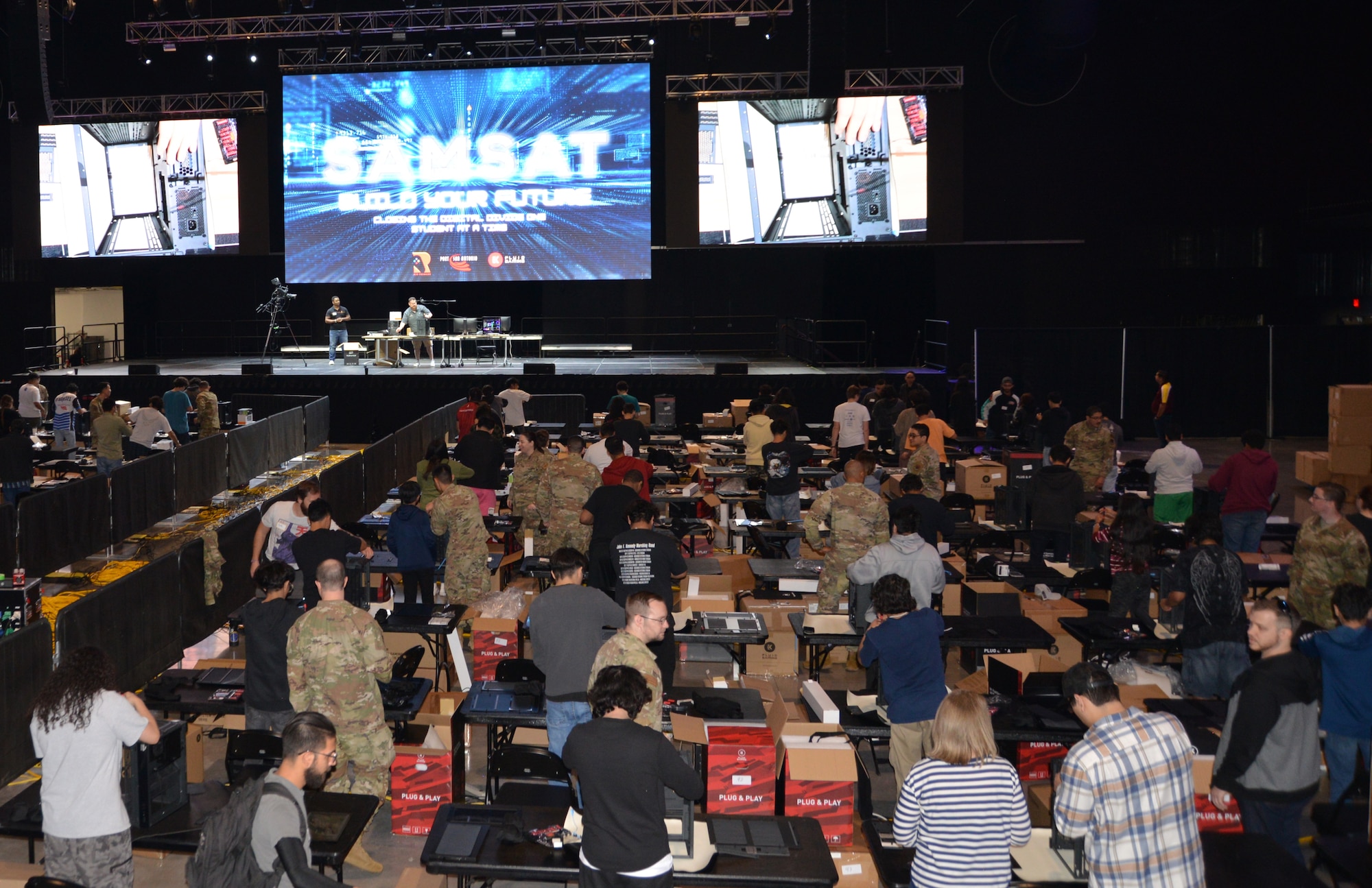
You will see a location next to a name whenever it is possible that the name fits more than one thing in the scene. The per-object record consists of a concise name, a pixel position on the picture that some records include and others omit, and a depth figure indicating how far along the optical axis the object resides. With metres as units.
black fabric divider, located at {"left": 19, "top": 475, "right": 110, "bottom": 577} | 11.05
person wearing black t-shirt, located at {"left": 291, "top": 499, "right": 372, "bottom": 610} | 7.45
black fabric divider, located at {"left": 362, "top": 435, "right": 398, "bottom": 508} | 13.73
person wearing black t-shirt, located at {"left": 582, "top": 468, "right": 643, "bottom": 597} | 8.33
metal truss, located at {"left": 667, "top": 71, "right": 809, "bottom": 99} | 20.28
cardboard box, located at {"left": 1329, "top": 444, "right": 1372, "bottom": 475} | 14.67
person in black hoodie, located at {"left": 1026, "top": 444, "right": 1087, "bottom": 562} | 10.02
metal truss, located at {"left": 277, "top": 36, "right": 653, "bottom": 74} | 20.89
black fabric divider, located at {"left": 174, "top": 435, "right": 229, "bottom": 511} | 14.12
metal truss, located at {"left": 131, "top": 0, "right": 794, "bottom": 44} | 19.06
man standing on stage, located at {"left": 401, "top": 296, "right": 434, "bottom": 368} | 22.07
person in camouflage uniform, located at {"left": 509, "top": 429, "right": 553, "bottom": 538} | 10.82
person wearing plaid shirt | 3.96
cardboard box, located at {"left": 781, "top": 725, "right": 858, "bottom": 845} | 5.69
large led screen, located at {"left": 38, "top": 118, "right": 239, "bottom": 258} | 23.08
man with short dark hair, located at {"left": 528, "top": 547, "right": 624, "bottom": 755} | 5.72
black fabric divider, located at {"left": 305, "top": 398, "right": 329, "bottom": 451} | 19.23
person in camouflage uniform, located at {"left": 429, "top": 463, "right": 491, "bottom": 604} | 8.64
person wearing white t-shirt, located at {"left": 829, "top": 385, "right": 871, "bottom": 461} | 13.77
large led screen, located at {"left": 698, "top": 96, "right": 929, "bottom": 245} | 20.92
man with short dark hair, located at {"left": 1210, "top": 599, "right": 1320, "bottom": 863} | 4.82
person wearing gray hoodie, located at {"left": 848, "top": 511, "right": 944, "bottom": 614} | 6.95
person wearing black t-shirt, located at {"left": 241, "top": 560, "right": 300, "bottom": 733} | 5.97
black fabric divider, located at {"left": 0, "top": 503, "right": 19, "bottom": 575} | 10.73
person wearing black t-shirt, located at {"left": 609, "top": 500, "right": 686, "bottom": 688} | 6.98
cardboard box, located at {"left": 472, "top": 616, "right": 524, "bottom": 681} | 7.96
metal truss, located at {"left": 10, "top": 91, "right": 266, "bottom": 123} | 22.30
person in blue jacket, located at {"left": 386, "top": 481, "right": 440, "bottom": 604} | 8.39
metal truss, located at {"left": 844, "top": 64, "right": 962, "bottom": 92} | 20.22
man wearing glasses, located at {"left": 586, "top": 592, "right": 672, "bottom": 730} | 5.03
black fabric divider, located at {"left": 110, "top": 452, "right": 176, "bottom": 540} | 12.55
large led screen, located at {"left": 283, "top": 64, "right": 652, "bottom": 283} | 21.45
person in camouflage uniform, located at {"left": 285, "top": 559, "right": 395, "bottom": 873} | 5.58
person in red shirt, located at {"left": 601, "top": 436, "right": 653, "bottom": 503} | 9.50
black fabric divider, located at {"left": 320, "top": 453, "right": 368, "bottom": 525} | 12.25
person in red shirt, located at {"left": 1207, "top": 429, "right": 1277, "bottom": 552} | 10.24
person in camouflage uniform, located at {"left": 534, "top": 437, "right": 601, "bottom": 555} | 9.85
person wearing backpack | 4.00
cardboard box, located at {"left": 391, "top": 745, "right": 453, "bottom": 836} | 6.05
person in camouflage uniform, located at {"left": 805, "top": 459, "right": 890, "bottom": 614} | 8.10
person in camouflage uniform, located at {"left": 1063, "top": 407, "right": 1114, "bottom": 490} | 12.50
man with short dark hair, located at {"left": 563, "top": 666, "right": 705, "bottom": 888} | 4.05
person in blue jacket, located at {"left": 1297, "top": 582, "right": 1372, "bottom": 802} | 5.46
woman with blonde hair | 3.96
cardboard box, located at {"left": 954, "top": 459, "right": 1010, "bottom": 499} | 13.39
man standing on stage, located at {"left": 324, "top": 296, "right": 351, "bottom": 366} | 22.56
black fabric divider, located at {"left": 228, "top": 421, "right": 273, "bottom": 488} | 15.76
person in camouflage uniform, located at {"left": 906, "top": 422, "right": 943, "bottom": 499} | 10.53
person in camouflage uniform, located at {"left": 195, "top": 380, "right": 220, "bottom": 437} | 17.27
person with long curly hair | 4.49
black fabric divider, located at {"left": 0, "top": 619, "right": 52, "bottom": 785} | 6.70
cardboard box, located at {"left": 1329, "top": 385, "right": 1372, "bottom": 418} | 14.71
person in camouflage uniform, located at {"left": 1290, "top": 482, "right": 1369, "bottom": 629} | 7.59
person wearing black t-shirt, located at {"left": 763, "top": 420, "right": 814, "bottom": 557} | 10.83
